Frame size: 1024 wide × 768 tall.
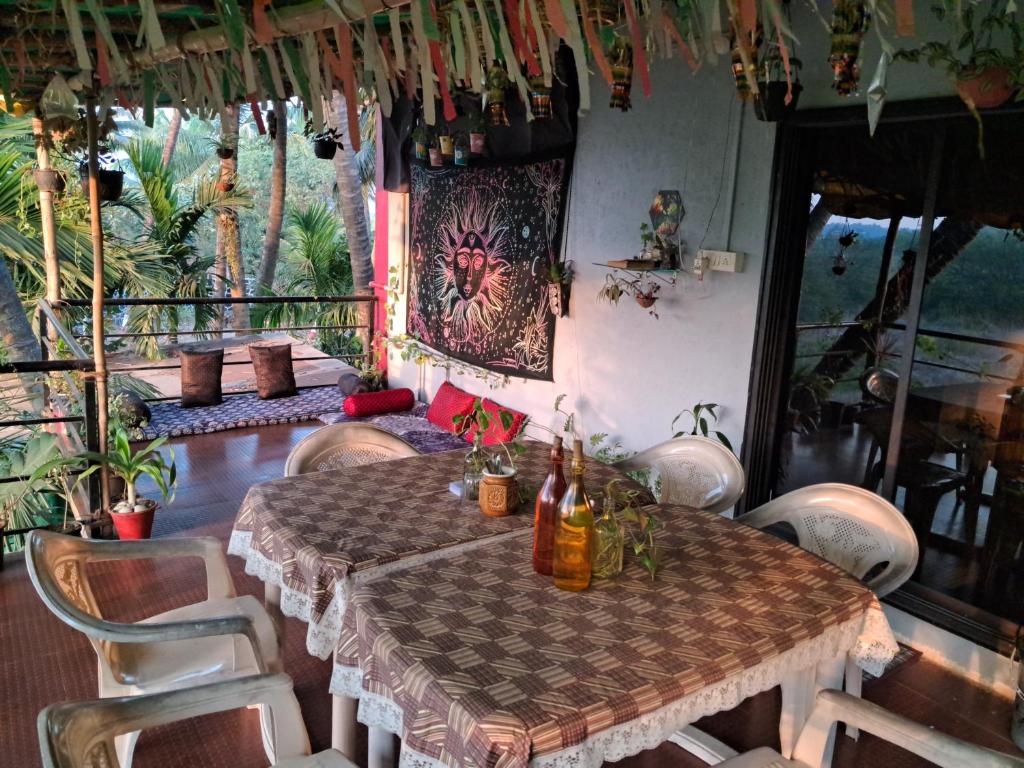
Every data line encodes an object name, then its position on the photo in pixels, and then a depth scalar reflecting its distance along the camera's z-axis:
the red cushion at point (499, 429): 5.00
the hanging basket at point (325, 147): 5.93
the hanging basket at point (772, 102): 3.17
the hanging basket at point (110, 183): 4.89
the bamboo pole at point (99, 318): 3.87
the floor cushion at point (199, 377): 6.49
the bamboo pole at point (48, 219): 4.24
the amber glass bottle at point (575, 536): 1.92
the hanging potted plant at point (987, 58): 2.55
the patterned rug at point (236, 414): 6.03
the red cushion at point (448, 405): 5.62
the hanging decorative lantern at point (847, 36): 1.94
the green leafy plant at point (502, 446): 2.51
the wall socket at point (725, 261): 3.71
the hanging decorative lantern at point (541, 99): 3.09
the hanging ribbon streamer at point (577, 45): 1.46
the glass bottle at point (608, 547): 2.01
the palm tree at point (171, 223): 7.71
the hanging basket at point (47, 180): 4.36
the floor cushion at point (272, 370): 6.82
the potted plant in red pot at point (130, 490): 3.86
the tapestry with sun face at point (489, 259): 4.97
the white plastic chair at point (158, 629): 1.94
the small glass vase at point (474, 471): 2.53
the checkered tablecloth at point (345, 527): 2.05
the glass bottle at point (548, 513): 2.01
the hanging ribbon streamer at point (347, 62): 1.80
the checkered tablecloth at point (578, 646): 1.49
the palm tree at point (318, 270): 9.94
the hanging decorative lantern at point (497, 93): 3.00
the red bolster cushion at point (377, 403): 6.19
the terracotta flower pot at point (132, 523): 3.89
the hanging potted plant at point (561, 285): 4.77
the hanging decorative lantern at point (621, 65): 2.47
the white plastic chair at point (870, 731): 1.54
